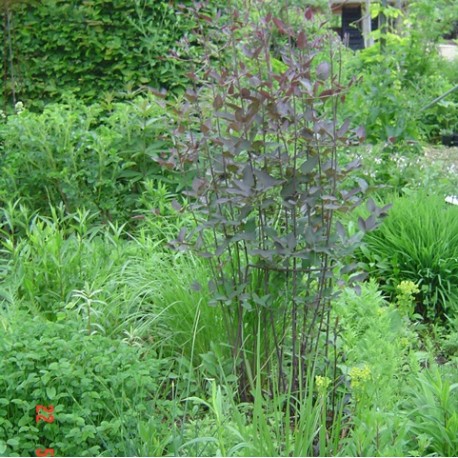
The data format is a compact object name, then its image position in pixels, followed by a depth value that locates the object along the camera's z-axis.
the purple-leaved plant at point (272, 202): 3.45
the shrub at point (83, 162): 6.12
